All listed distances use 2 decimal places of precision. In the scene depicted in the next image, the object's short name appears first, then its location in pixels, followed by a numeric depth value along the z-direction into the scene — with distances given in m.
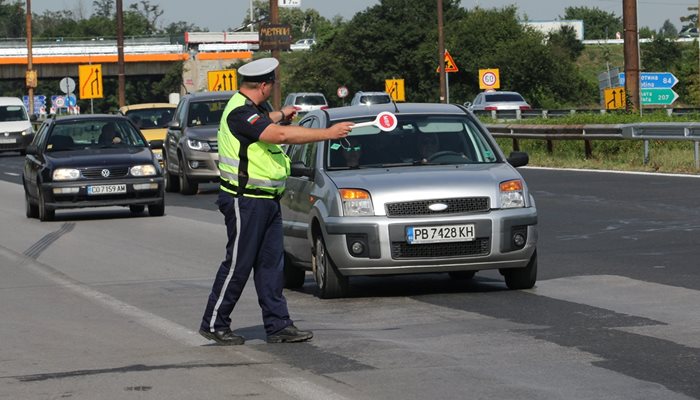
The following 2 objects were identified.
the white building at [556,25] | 174.38
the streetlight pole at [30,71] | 82.69
